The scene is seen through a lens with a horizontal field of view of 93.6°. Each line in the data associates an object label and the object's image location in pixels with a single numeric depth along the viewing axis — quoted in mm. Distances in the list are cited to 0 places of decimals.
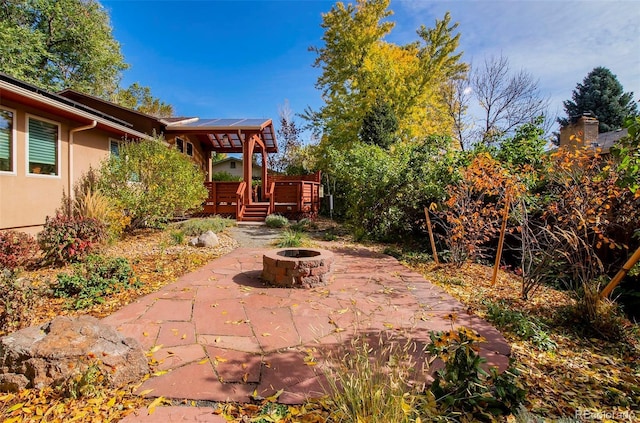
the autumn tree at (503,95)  14352
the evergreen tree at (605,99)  19438
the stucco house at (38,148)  5766
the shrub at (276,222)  9812
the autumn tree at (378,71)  15336
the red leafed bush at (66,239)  4730
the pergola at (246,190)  11023
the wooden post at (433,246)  5686
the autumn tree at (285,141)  24578
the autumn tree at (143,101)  23594
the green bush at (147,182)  7535
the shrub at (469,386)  1729
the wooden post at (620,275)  2952
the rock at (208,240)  6633
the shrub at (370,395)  1531
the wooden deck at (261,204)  11219
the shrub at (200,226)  7652
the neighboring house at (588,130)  11900
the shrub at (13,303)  2762
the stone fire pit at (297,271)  4117
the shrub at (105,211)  6375
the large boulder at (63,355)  1978
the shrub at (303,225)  9479
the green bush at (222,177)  18344
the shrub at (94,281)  3523
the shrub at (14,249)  4145
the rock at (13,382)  1961
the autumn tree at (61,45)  14398
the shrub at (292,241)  6697
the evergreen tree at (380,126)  14008
